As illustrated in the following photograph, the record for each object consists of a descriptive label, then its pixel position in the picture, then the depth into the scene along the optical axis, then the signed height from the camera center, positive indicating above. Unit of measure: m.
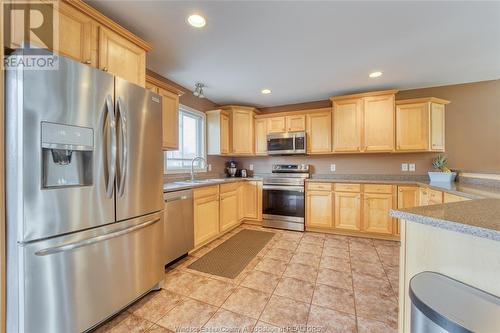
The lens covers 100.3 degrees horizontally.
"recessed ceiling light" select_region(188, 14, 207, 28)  1.78 +1.28
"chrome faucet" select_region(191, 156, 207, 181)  3.37 +0.04
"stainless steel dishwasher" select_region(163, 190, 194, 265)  2.28 -0.67
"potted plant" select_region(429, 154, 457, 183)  2.99 -0.08
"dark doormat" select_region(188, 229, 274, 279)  2.35 -1.14
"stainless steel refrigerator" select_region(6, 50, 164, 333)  1.14 -0.19
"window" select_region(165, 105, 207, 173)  3.27 +0.43
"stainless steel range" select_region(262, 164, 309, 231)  3.66 -0.65
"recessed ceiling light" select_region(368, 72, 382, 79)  2.89 +1.30
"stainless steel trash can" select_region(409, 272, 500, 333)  0.62 -0.46
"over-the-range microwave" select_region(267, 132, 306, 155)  3.92 +0.45
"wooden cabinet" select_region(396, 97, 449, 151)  3.21 +0.67
